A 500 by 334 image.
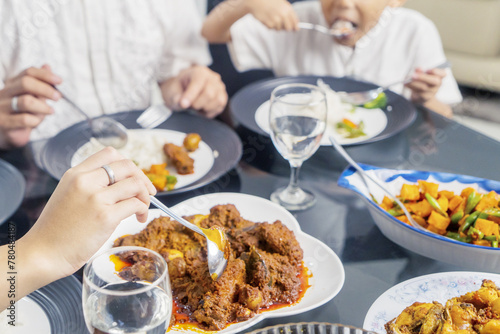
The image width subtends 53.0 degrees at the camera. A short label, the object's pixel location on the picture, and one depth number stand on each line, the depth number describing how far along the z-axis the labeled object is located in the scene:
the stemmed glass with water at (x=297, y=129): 1.22
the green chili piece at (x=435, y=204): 1.14
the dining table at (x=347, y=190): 1.02
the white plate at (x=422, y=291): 0.89
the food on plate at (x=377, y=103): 1.83
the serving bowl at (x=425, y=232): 0.99
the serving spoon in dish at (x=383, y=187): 1.13
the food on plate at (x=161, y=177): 1.28
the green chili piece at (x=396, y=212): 1.17
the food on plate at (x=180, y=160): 1.38
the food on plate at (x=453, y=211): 1.07
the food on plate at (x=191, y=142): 1.48
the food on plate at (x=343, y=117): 1.67
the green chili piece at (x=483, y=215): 1.09
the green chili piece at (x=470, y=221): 1.09
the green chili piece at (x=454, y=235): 1.09
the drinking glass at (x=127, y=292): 0.68
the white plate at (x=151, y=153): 1.42
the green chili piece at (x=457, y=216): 1.11
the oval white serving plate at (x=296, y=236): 0.90
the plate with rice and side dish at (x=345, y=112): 1.63
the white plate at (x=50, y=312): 0.86
